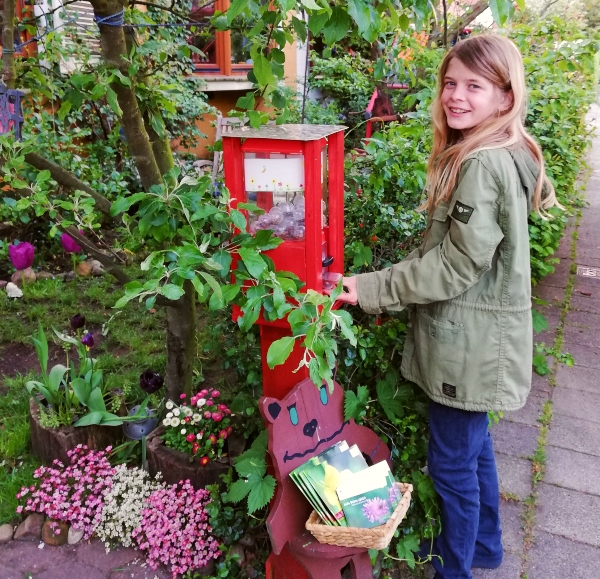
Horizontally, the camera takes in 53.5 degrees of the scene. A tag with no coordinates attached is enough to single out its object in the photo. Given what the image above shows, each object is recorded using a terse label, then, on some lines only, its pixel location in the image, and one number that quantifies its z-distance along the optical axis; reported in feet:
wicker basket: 5.62
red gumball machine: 5.33
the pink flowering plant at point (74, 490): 7.83
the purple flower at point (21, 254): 11.71
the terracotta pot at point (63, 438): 8.41
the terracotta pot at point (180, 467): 7.72
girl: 5.51
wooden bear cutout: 5.90
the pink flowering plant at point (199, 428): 7.75
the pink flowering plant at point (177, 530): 7.31
